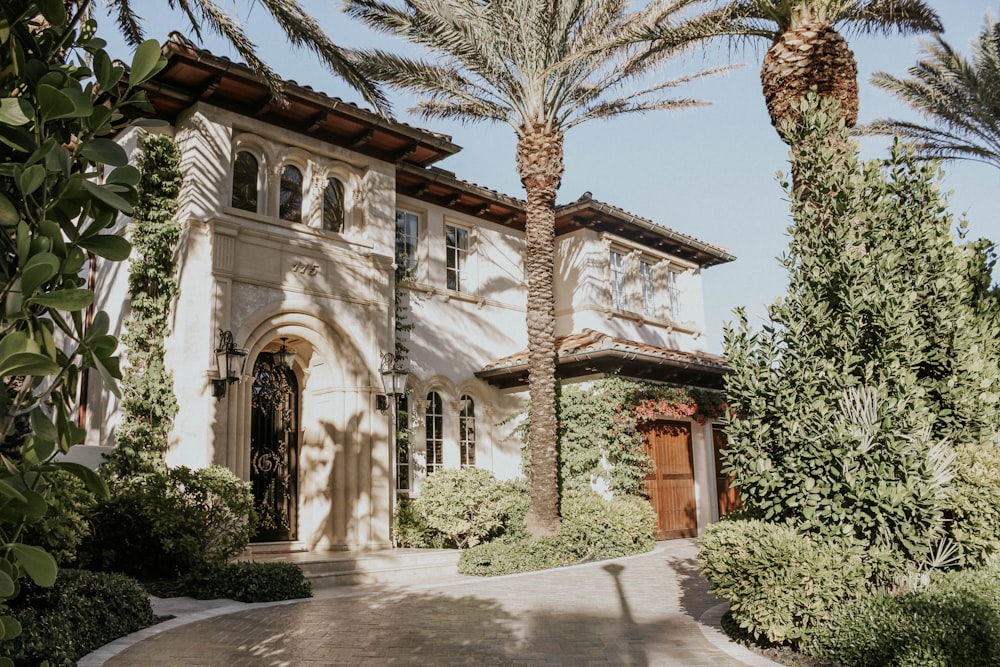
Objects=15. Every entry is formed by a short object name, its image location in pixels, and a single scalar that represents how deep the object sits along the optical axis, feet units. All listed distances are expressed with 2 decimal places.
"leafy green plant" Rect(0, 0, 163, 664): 4.61
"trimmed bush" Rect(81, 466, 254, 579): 36.17
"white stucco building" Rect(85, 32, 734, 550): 42.57
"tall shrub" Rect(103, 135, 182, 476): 40.63
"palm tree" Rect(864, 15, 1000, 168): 56.24
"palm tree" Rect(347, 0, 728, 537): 45.29
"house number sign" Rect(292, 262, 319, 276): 46.14
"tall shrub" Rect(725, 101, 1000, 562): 22.39
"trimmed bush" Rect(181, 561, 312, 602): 33.96
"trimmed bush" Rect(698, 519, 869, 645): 21.53
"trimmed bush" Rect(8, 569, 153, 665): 19.38
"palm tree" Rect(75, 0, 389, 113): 33.55
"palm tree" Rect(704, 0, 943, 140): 29.58
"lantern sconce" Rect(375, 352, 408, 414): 47.80
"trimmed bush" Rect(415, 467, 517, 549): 47.85
